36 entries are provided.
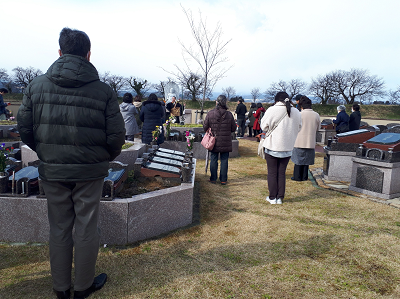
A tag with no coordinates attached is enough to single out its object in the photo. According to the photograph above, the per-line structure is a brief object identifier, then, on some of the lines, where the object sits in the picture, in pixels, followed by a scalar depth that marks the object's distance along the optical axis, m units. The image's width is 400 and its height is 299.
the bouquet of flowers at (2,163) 3.79
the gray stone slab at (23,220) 3.36
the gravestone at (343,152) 6.55
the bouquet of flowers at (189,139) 6.83
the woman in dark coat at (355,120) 8.86
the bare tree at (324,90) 42.03
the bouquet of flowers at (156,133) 7.49
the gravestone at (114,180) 3.45
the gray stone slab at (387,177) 5.32
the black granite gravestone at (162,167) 4.84
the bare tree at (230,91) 54.26
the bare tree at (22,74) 46.28
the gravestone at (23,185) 3.37
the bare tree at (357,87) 41.53
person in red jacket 12.02
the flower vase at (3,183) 3.41
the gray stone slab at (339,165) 6.62
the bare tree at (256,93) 60.75
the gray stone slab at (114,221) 3.39
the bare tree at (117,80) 49.17
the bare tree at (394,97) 40.71
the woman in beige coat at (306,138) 6.31
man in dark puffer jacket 2.24
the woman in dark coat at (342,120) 8.36
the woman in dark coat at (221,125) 5.92
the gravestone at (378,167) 5.34
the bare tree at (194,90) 35.17
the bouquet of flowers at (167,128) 8.66
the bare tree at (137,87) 36.96
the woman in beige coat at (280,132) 4.78
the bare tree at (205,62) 12.95
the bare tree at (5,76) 45.73
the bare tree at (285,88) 51.64
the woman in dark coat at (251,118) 14.37
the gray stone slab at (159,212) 3.50
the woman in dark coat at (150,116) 7.66
